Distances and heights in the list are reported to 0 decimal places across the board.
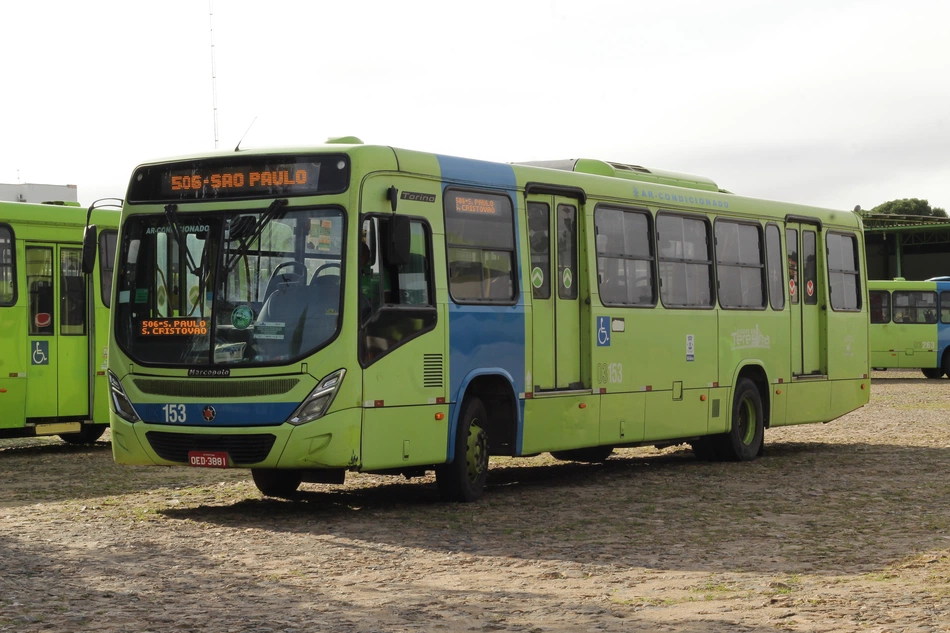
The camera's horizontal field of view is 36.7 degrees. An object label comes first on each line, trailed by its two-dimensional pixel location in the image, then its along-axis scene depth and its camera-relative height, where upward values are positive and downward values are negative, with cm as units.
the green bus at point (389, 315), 1200 +38
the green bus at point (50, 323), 1916 +58
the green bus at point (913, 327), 4450 +52
